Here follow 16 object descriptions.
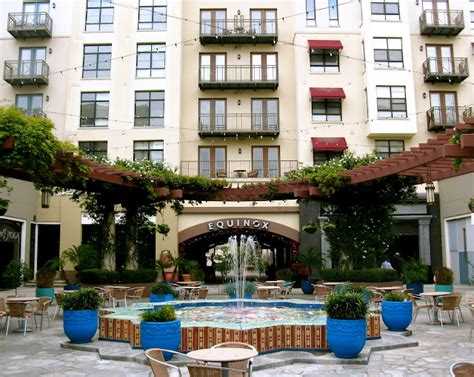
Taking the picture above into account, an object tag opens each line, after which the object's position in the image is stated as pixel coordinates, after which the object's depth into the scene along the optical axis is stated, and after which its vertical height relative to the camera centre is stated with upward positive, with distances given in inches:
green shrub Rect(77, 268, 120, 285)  671.1 -11.1
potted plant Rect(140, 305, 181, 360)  304.7 -36.1
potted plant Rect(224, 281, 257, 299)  623.2 -27.7
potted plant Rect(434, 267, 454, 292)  642.2 -18.6
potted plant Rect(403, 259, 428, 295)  676.7 -14.3
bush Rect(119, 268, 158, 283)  701.6 -11.7
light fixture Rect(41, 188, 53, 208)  511.8 +68.0
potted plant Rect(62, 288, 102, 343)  365.4 -31.8
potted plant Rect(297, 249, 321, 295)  837.8 +8.4
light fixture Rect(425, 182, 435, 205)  533.6 +70.5
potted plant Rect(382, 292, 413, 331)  404.8 -35.5
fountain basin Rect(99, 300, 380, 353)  334.3 -39.8
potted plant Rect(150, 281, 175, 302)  561.0 -26.3
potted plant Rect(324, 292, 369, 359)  309.6 -33.3
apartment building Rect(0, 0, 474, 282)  1074.1 +368.2
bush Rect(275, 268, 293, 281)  864.3 -13.4
